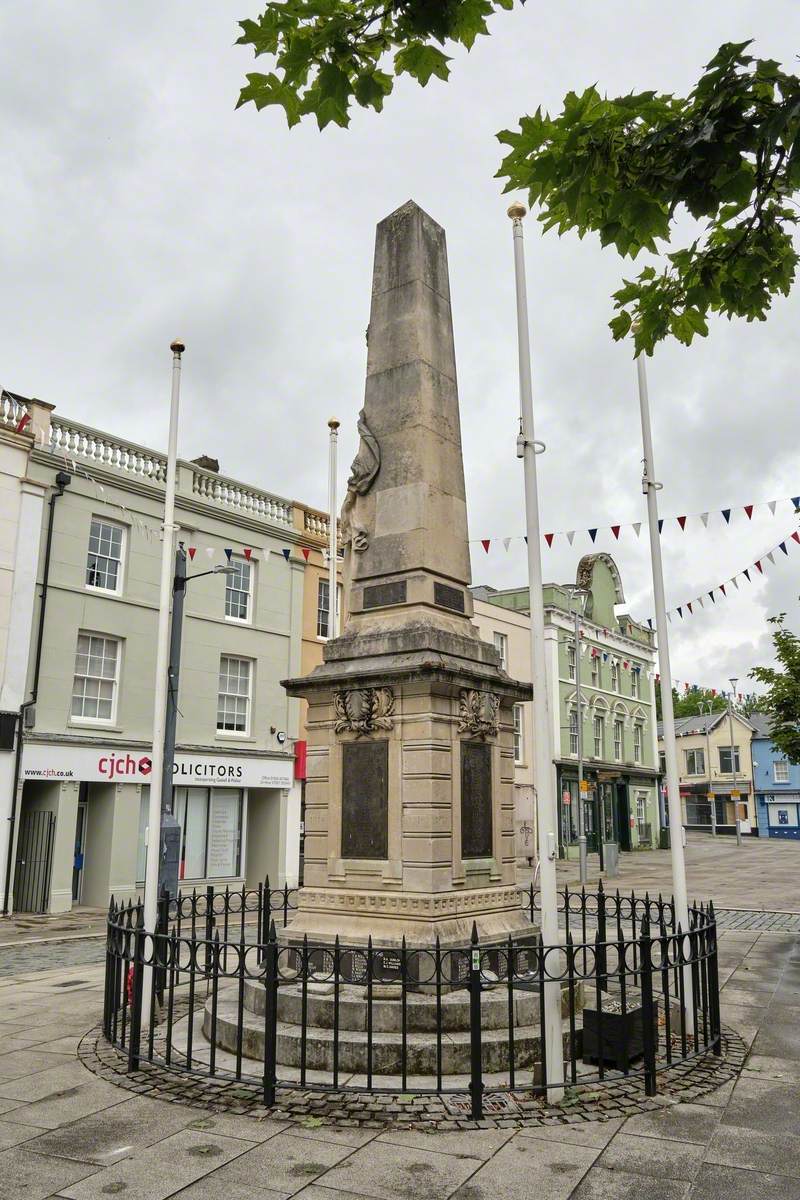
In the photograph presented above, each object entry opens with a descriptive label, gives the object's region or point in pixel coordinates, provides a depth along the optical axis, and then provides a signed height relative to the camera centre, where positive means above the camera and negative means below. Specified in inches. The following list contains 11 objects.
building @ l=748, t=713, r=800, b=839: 2805.1 +82.2
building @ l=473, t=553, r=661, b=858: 1595.7 +231.9
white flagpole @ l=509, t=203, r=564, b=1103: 274.2 +31.9
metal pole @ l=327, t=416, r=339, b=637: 681.6 +236.8
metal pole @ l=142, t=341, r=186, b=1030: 369.4 +56.7
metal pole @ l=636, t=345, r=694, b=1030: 354.3 +52.0
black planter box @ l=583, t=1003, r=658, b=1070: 289.0 -69.3
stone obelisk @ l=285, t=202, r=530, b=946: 354.3 +50.7
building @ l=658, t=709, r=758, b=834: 2908.5 +147.4
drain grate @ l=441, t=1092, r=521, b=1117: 256.2 -80.9
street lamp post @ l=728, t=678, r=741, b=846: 1968.9 +168.1
